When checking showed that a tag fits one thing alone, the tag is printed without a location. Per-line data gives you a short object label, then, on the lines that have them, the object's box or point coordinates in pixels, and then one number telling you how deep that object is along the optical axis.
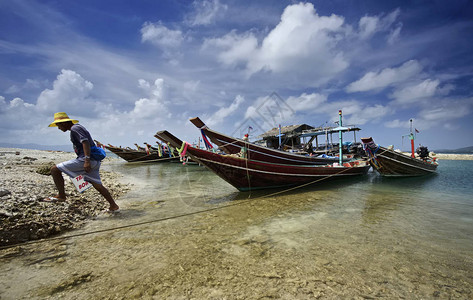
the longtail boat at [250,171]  6.34
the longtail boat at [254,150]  8.27
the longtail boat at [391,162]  12.20
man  4.01
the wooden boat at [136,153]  28.52
